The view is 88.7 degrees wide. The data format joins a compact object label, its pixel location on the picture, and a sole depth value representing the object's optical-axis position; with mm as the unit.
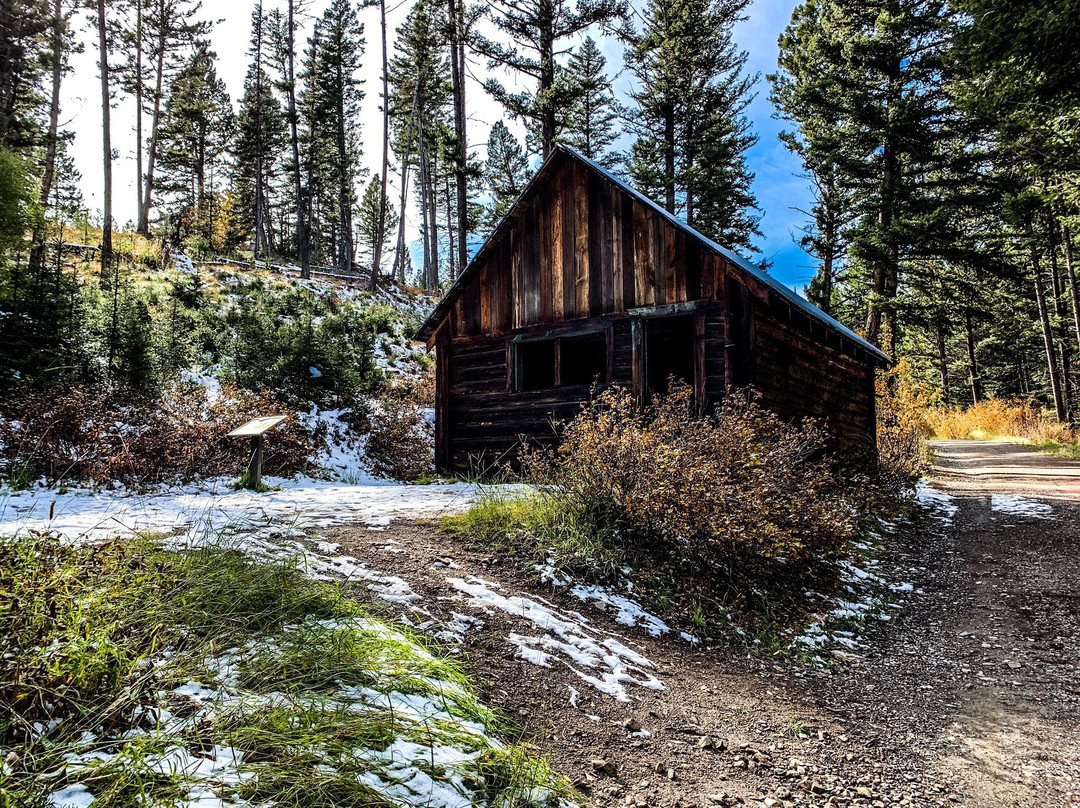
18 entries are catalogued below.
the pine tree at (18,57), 19516
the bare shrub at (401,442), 13375
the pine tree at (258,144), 36469
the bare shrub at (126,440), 7688
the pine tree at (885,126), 18344
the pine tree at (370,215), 48531
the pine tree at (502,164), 39156
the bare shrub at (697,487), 5480
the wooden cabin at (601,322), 9312
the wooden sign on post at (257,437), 7859
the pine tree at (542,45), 18078
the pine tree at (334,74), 34122
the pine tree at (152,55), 27281
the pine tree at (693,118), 23688
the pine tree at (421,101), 30484
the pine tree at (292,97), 29266
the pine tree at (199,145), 35594
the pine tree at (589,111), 18266
